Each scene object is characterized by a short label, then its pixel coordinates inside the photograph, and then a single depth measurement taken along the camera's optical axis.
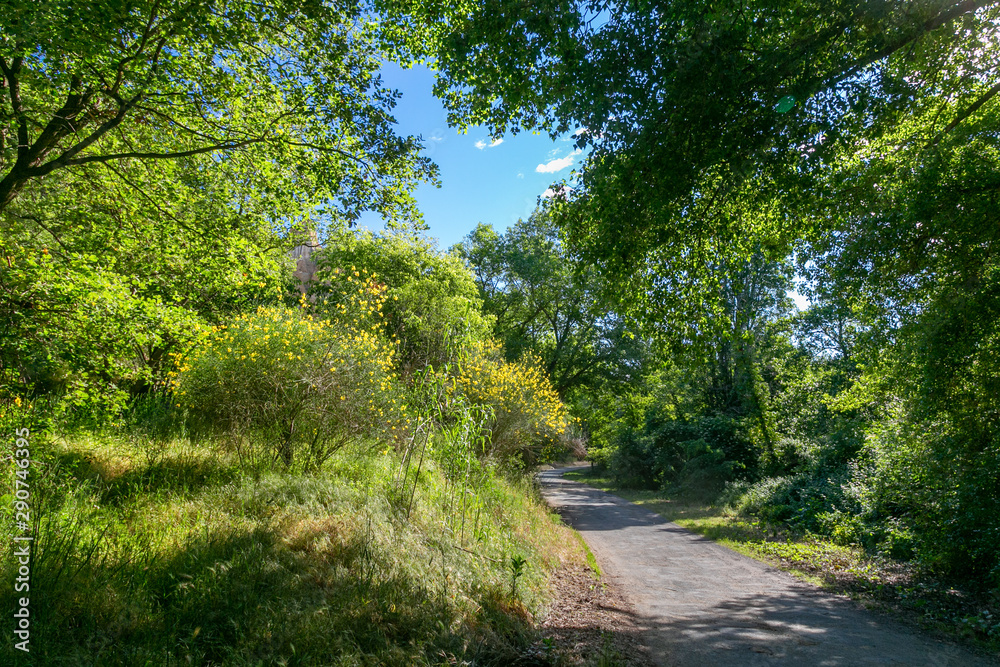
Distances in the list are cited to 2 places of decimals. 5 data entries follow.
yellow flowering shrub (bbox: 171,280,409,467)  7.00
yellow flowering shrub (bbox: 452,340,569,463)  14.47
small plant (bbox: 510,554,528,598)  5.61
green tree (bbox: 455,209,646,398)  25.78
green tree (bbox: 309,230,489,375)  15.20
